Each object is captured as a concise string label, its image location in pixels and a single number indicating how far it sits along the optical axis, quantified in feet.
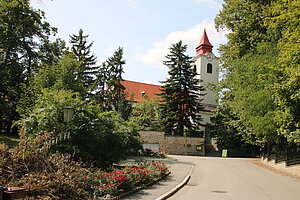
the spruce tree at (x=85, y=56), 136.77
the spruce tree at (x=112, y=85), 137.69
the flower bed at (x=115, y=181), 28.09
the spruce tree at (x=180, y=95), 134.10
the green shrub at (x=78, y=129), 36.27
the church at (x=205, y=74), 184.08
